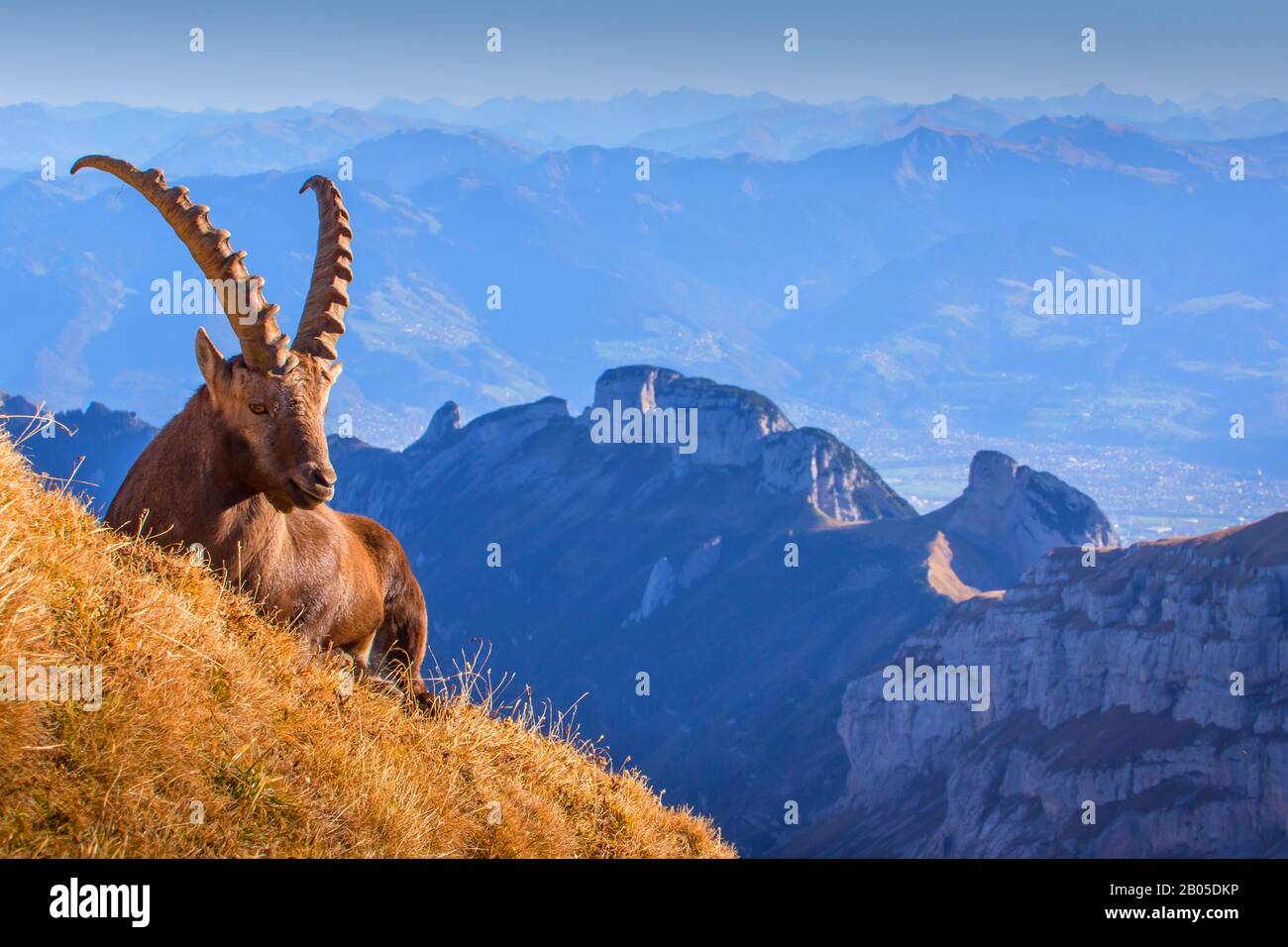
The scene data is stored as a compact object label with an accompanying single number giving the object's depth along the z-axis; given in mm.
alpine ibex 11758
